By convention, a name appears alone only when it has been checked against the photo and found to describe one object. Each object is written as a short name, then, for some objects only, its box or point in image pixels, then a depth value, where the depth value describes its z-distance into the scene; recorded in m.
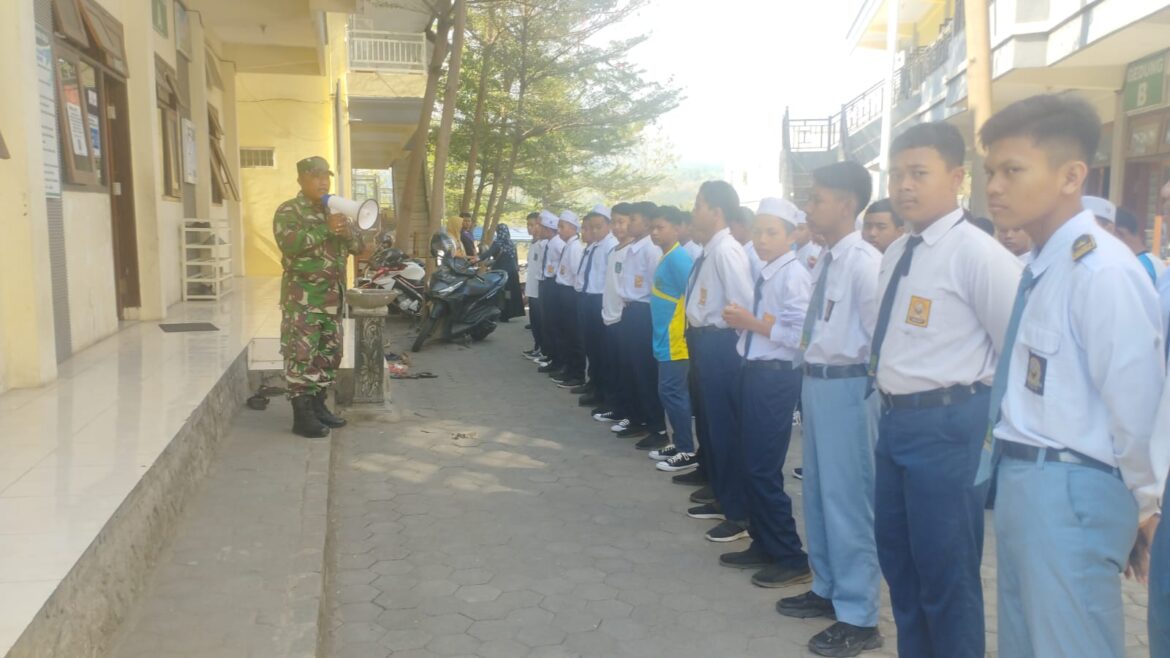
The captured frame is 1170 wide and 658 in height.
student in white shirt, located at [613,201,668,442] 6.97
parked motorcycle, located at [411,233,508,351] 11.60
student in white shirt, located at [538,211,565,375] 10.20
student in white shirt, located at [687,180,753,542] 4.87
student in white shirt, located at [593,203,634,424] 7.41
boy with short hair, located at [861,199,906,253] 4.56
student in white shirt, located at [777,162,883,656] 3.56
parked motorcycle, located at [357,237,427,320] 12.56
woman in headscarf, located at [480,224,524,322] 13.41
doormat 7.93
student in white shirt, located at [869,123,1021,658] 2.80
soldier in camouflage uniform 5.68
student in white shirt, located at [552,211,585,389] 9.65
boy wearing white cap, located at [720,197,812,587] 4.21
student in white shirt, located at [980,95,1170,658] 2.04
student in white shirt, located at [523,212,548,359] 11.10
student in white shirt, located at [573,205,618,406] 8.41
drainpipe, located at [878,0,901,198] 16.98
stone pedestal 7.18
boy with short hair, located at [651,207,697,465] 6.26
